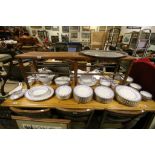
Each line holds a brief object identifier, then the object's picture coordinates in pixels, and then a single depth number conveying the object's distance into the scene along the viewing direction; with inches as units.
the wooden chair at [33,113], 43.6
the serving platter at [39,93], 51.8
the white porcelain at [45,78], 63.7
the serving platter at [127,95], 48.9
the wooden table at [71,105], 48.2
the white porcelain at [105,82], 62.5
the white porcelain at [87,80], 62.5
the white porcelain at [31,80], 64.6
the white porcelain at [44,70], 68.8
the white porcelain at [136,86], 59.2
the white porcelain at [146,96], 53.9
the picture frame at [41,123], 44.3
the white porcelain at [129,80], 64.0
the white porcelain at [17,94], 52.3
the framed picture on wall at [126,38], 198.9
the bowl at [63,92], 51.9
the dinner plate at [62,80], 62.1
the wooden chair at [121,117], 43.4
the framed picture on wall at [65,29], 270.7
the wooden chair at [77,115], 43.2
